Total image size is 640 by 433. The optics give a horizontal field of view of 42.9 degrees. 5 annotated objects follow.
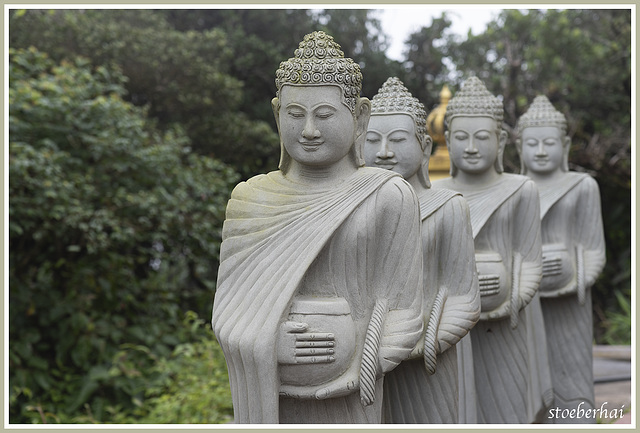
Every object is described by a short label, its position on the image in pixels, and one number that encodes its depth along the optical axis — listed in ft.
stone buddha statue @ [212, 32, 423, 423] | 10.75
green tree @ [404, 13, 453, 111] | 45.73
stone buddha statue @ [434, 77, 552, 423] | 17.56
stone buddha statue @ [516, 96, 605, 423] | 21.72
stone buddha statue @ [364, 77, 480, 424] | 13.19
